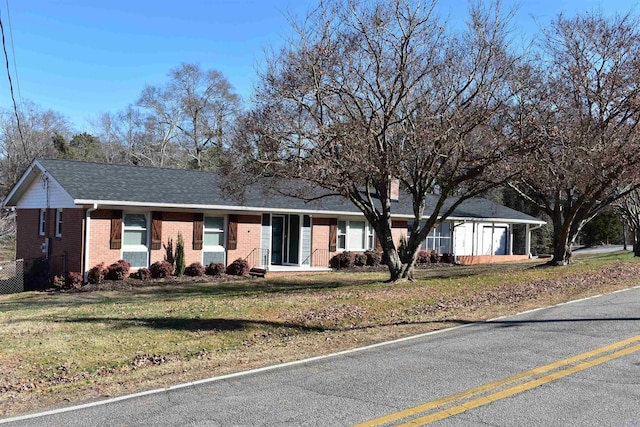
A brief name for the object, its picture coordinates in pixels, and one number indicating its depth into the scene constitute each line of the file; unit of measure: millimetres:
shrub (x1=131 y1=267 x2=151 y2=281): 20953
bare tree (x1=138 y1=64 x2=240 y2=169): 53625
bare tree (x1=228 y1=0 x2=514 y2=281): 14656
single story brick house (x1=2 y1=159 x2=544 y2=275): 21000
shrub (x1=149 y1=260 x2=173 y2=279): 21344
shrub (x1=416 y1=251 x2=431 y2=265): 30125
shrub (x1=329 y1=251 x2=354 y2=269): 26719
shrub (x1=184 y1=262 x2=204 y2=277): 22375
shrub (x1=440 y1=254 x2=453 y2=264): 32000
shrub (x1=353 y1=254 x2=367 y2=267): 27000
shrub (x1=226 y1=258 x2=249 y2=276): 23406
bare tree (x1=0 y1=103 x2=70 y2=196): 44184
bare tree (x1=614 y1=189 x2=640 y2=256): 34547
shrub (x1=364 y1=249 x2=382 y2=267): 27547
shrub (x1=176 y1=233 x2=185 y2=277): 22109
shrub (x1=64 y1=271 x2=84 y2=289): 19875
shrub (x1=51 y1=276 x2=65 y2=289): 20047
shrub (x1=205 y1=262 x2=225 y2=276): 22906
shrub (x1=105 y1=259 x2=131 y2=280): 20453
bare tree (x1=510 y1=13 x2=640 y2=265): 16484
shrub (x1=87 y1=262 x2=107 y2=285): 20016
